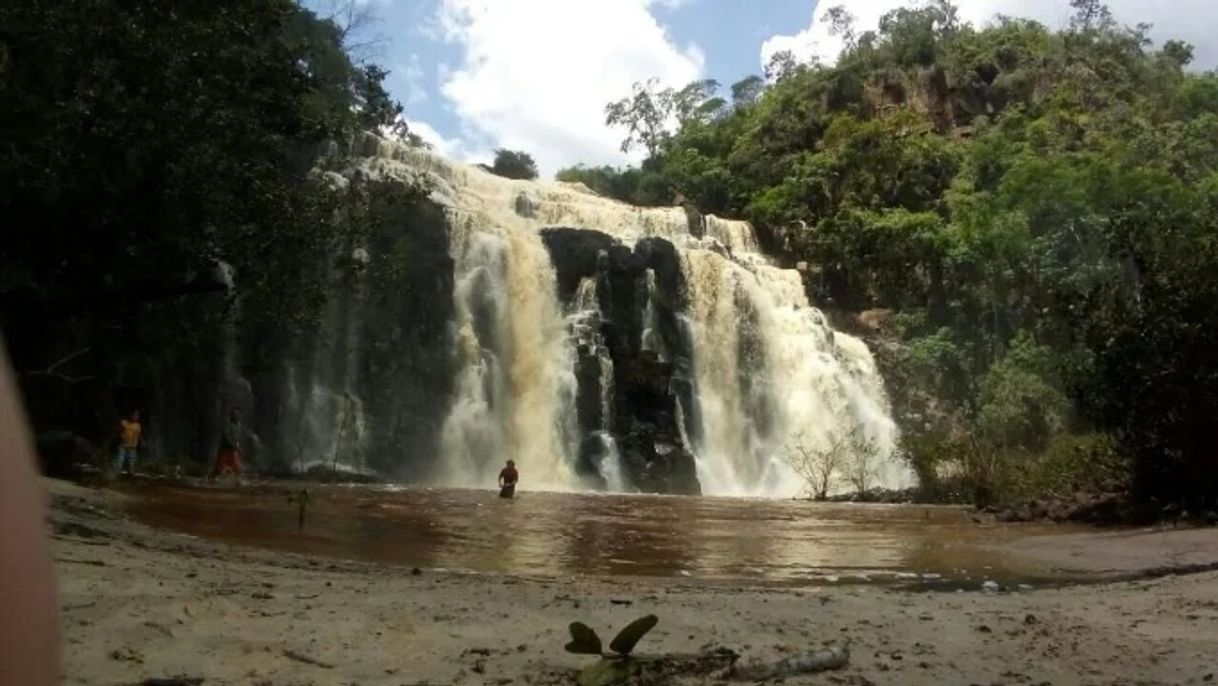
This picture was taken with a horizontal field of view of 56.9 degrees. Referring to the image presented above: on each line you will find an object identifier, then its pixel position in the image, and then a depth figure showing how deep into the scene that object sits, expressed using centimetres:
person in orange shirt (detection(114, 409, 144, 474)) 1753
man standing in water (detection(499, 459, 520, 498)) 1816
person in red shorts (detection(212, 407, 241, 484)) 1942
